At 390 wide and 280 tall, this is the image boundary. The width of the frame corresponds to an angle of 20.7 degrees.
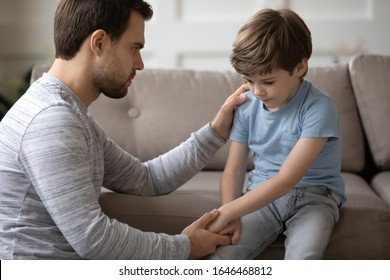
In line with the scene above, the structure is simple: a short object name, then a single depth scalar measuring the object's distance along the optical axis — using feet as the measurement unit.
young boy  7.94
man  7.34
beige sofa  10.10
